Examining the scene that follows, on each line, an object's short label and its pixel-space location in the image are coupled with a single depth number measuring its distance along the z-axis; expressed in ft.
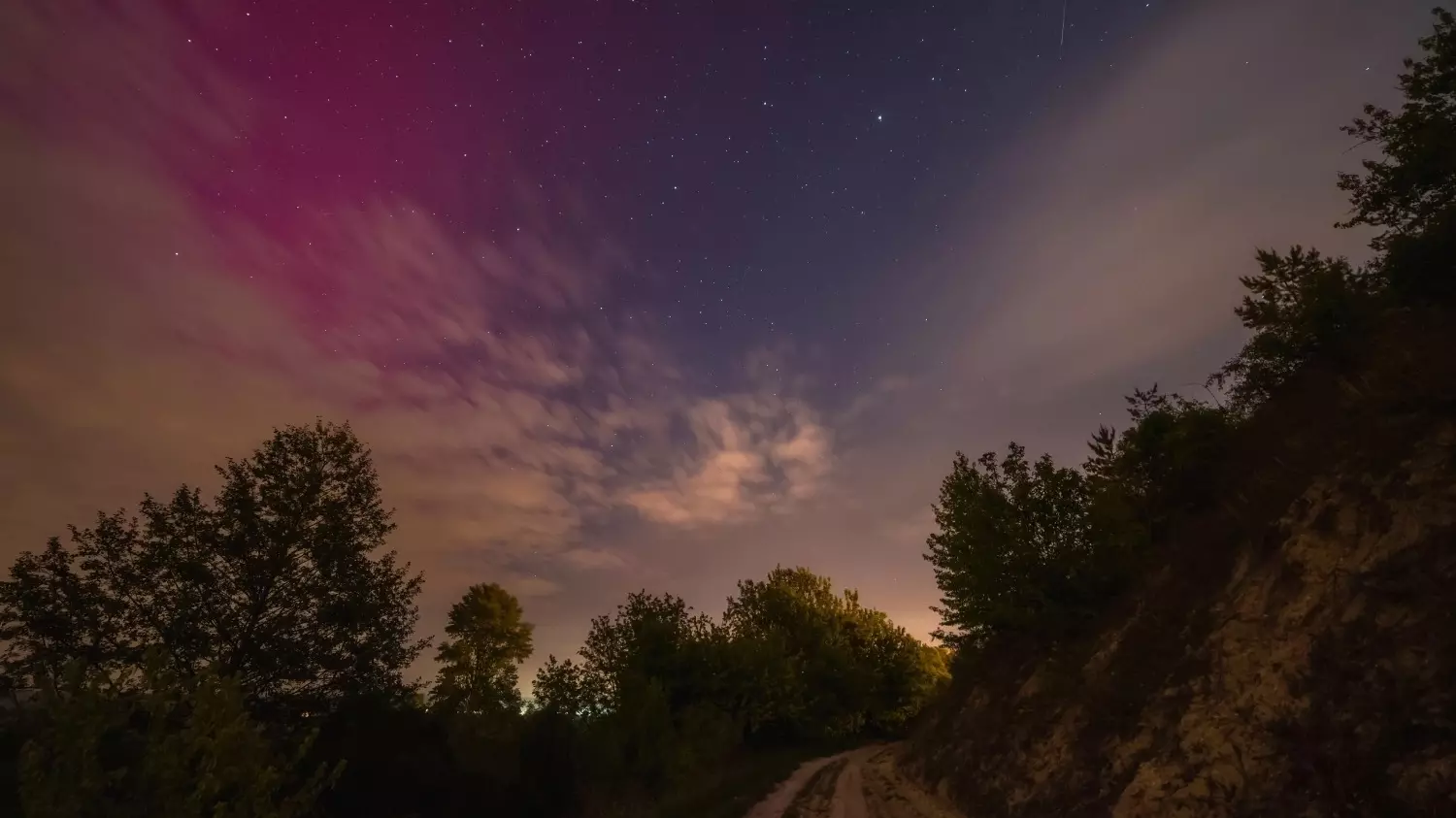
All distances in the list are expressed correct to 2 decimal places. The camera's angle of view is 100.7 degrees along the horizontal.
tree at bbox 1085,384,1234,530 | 66.08
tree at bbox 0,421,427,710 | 66.69
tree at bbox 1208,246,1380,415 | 52.34
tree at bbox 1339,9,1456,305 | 47.73
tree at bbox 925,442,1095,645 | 79.20
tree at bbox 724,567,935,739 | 158.71
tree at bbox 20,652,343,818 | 19.04
